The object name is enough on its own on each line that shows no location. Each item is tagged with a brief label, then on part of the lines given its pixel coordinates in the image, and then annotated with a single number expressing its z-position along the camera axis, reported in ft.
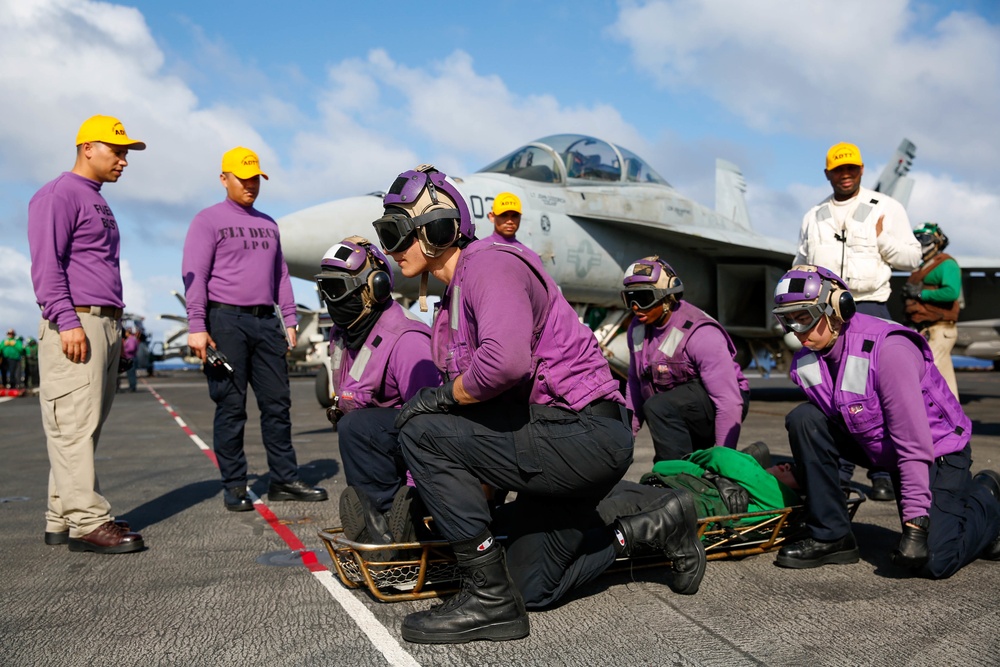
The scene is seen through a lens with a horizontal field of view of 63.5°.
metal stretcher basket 9.40
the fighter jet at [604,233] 28.27
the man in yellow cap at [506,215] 25.91
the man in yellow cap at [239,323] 16.11
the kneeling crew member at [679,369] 14.44
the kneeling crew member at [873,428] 10.42
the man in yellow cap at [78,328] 12.51
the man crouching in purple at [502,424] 8.30
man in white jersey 16.84
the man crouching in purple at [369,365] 11.48
